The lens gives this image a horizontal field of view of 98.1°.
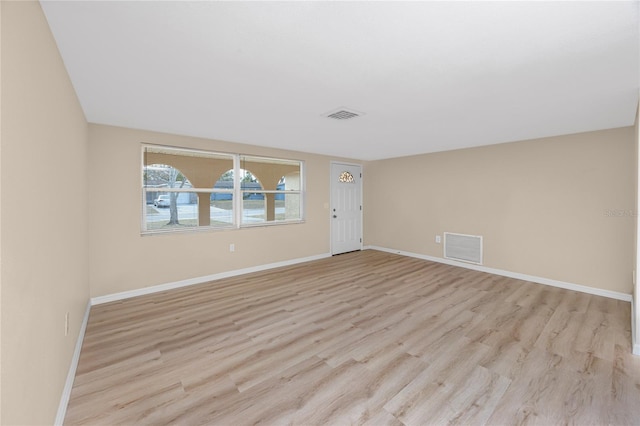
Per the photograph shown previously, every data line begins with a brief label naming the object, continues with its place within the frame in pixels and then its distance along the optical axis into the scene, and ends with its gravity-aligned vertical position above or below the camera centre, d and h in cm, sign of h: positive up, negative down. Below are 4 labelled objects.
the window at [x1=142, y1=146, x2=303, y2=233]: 392 +33
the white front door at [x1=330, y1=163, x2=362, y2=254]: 620 +3
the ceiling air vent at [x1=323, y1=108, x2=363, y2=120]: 290 +103
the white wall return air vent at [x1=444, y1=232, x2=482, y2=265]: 493 -72
